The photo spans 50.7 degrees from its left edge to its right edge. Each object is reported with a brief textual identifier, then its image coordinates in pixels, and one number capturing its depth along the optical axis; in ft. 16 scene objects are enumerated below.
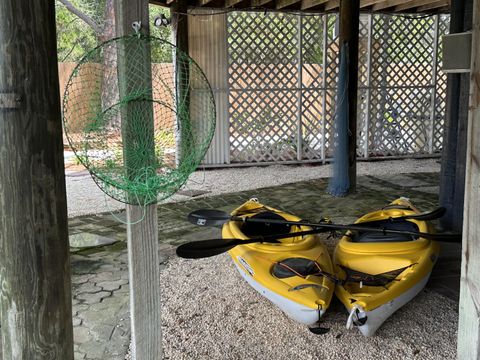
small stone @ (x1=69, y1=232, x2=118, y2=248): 12.74
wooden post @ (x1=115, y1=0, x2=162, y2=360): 5.00
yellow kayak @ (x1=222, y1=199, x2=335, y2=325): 7.43
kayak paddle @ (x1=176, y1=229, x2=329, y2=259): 7.77
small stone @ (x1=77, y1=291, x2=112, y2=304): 9.28
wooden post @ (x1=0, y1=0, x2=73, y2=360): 4.10
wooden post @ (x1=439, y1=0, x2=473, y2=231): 12.44
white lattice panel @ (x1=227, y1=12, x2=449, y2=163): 23.43
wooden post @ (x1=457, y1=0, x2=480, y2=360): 4.34
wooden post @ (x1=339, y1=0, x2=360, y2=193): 16.83
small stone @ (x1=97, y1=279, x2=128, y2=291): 9.91
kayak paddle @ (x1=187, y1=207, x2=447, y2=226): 9.90
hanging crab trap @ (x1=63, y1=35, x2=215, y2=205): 5.05
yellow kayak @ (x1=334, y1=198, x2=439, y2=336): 7.25
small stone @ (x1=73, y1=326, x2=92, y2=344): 7.79
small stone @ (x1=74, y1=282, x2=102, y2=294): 9.73
